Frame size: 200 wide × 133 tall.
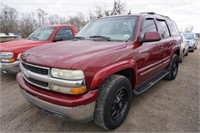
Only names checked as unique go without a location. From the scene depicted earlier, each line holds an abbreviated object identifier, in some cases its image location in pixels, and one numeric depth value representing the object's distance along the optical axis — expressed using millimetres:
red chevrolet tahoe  2088
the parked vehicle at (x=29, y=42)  4762
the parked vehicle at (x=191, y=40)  12719
